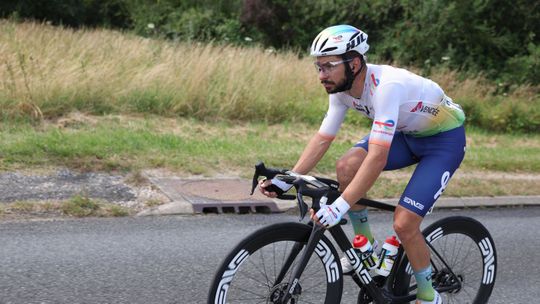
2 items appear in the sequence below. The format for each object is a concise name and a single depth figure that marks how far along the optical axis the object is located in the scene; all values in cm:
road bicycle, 391
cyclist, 406
